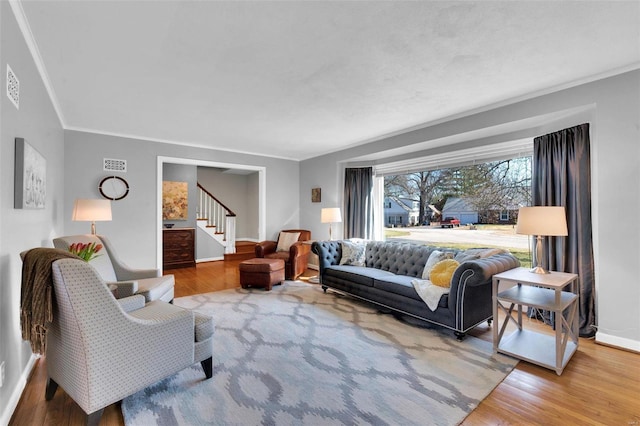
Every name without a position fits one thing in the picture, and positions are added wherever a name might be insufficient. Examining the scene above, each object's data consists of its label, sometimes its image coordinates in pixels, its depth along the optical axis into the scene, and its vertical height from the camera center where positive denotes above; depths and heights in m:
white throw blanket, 3.05 -0.79
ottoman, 4.72 -0.90
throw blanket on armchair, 1.59 -0.43
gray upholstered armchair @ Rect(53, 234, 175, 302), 3.05 -0.65
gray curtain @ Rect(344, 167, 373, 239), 5.61 +0.27
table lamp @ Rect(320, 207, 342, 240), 5.18 +0.03
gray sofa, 2.88 -0.76
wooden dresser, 6.66 -0.69
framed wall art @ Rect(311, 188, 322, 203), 6.28 +0.46
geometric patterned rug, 1.87 -1.22
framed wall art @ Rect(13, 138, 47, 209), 1.94 +0.29
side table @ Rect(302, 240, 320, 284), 6.41 -0.98
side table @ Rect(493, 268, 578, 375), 2.37 -0.89
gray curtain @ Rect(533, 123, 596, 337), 2.98 +0.20
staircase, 7.74 -0.08
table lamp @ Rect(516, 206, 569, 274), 2.62 -0.05
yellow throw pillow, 3.11 -0.60
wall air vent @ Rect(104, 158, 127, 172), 4.68 +0.83
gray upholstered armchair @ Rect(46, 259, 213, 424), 1.61 -0.75
